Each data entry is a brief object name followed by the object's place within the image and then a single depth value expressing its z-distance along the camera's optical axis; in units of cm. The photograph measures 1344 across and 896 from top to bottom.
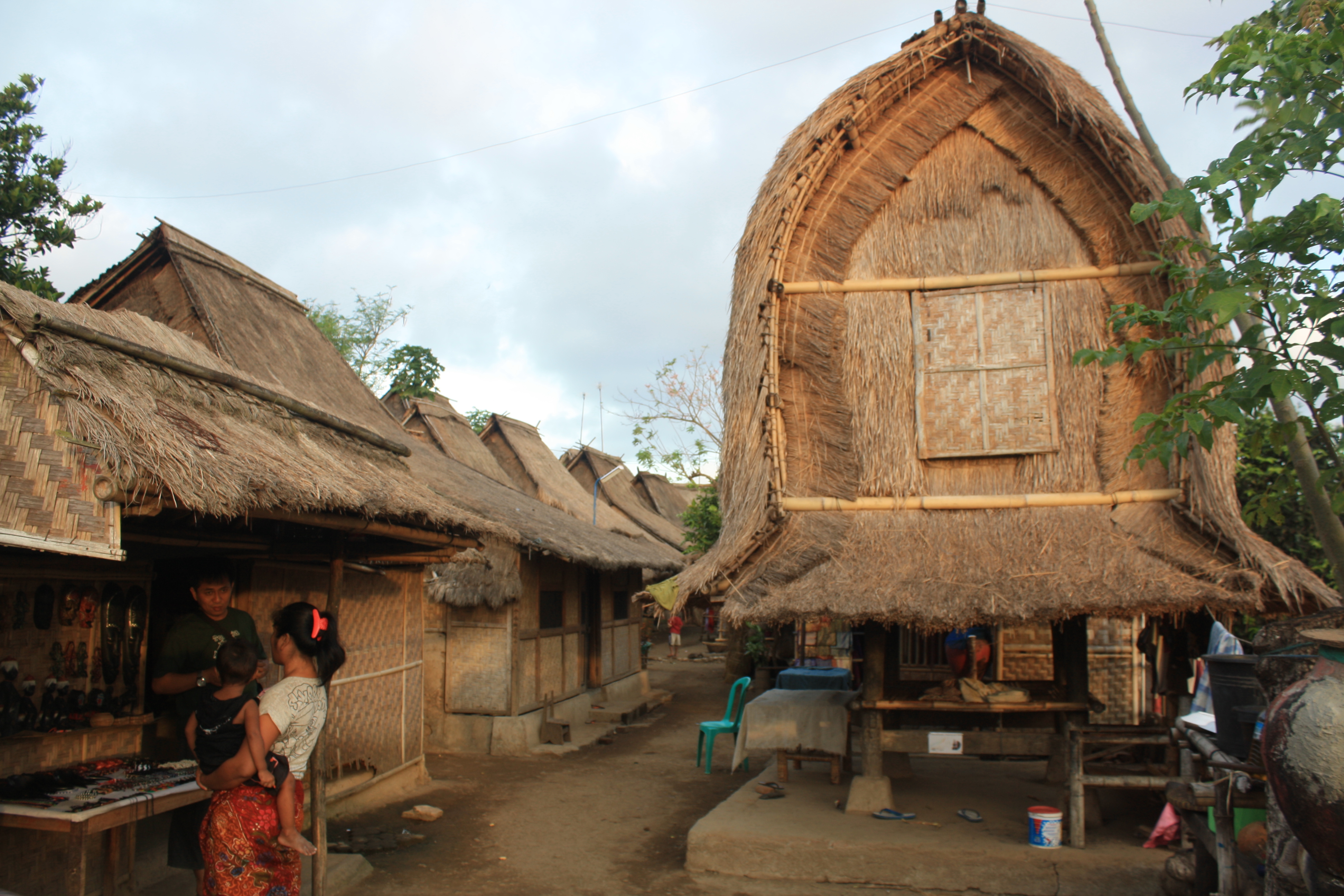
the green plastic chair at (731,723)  940
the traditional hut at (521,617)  1045
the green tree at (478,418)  3259
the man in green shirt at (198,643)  471
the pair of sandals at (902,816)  604
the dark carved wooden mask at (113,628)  487
